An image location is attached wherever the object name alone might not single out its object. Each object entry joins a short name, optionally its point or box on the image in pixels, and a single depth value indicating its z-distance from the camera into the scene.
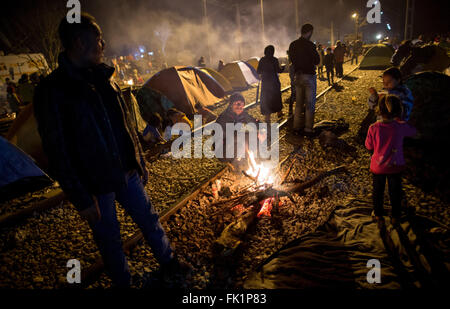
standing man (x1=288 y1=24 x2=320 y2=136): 5.89
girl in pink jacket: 2.87
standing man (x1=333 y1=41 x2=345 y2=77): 14.83
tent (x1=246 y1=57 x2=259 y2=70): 20.98
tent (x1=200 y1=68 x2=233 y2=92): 14.05
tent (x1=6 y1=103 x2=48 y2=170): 5.88
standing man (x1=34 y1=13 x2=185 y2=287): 1.65
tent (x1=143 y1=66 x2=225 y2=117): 10.09
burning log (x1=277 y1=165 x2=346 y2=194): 4.10
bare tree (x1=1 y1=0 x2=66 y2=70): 24.48
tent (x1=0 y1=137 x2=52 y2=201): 4.75
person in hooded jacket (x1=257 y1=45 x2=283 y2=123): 6.87
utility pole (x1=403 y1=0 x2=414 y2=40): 24.60
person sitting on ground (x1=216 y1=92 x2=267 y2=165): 5.11
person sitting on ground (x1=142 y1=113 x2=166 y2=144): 7.03
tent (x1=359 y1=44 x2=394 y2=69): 18.69
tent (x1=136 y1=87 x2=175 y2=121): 8.92
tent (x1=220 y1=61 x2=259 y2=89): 16.30
